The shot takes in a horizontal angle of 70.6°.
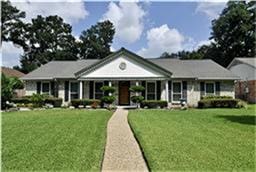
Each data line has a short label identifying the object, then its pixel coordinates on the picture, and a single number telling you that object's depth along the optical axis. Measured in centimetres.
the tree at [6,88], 1340
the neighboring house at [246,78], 1862
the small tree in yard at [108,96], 1423
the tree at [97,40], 3343
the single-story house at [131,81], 1533
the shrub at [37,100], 1479
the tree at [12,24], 2871
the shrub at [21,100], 1545
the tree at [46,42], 3034
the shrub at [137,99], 1428
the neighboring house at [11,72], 2518
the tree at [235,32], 2825
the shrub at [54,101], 1539
